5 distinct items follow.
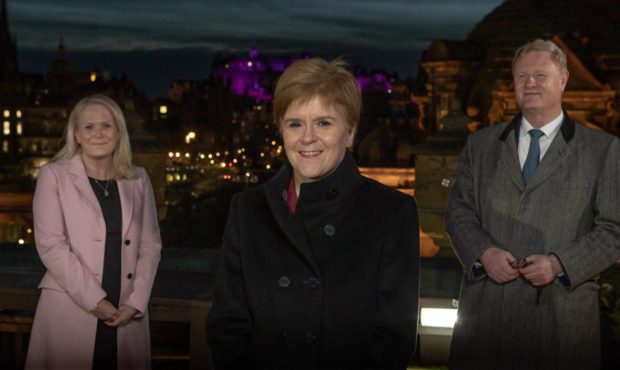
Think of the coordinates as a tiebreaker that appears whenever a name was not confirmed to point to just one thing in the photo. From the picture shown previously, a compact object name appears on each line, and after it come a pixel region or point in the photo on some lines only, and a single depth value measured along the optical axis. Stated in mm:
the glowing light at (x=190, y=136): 86125
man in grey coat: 4887
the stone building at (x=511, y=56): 20484
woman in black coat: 3758
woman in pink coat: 5316
